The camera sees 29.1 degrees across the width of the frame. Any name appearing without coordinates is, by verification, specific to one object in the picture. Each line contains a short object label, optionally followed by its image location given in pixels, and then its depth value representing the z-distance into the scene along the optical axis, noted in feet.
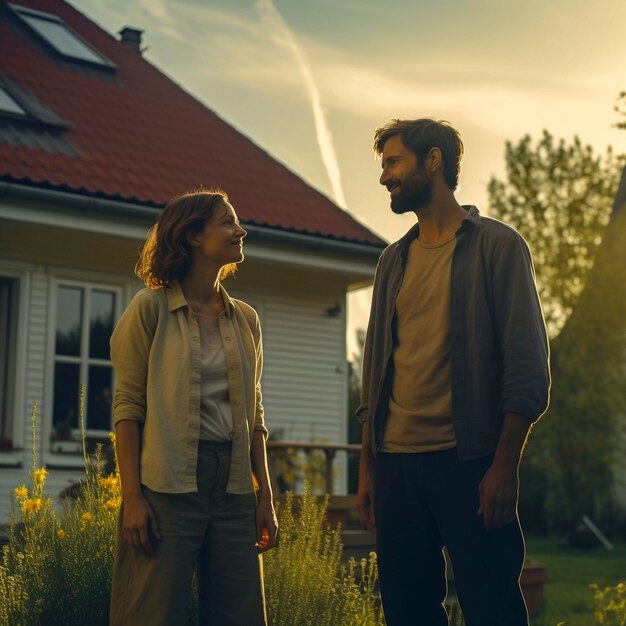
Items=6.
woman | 12.25
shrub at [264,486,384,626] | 17.75
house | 35.83
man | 12.10
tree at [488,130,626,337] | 74.33
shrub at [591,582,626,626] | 21.72
